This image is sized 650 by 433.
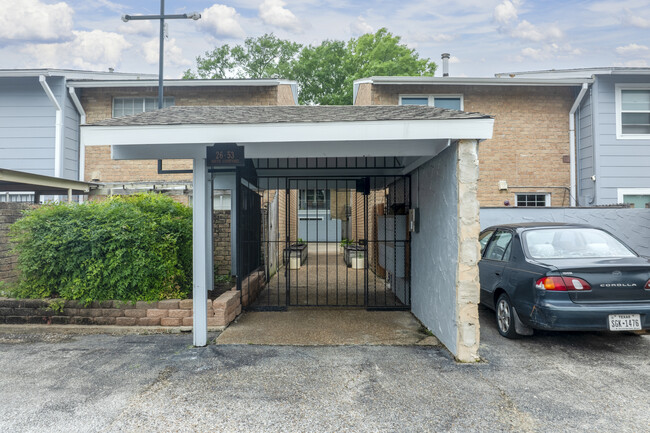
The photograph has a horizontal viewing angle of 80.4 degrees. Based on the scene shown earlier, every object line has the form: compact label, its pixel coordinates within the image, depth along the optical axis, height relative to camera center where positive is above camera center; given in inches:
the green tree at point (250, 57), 1321.4 +573.0
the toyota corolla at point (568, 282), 170.2 -29.9
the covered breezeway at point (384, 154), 171.5 +33.9
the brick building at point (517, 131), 438.0 +99.5
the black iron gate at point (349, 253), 281.0 -35.8
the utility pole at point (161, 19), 372.5 +195.5
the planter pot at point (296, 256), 477.7 -46.7
